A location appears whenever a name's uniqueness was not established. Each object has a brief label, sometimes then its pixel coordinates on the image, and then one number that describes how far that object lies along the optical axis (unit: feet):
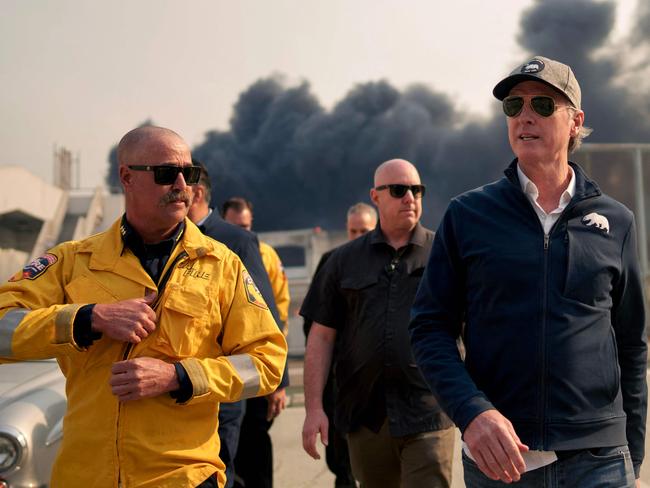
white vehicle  11.04
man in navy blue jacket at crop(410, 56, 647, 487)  6.05
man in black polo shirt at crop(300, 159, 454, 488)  10.37
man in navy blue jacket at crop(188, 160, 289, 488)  10.76
